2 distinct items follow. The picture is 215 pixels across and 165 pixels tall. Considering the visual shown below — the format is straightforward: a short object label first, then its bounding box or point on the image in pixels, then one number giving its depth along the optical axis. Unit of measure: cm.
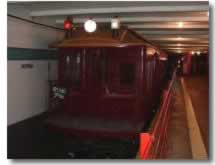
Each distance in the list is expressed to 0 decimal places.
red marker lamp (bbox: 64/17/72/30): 471
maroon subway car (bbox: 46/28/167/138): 509
